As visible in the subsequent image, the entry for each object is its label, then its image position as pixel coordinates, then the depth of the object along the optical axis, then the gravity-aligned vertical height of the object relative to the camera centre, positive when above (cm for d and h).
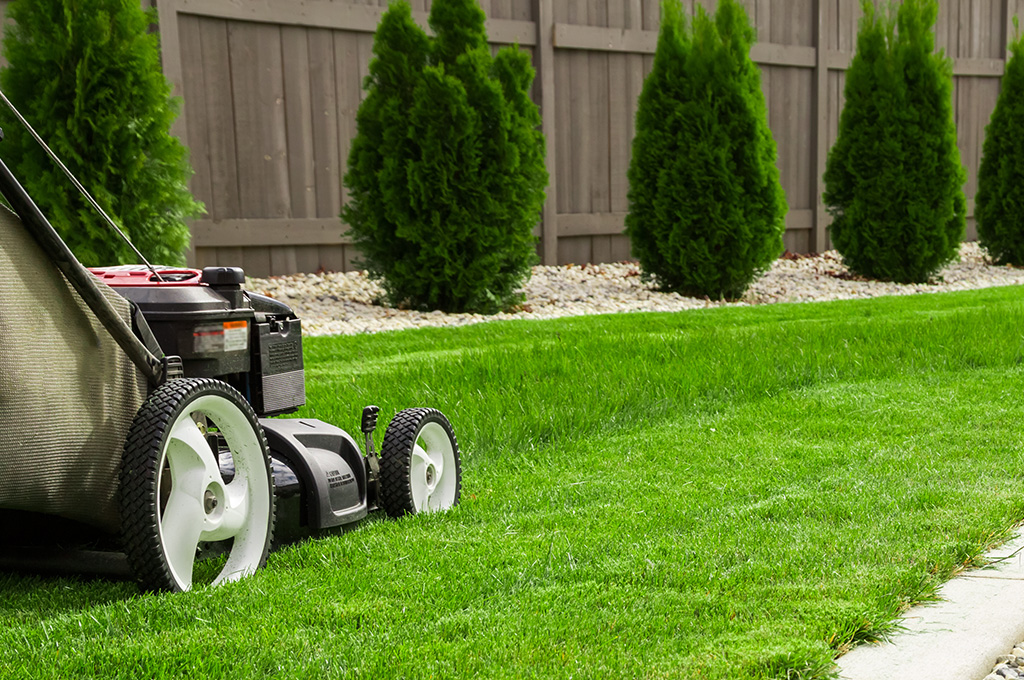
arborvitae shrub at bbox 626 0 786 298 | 1052 +30
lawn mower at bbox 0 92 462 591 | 247 -53
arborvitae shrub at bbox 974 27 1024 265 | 1421 +13
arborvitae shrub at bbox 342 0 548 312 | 873 +32
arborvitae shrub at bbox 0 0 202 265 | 695 +63
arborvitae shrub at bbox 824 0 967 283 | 1238 +43
